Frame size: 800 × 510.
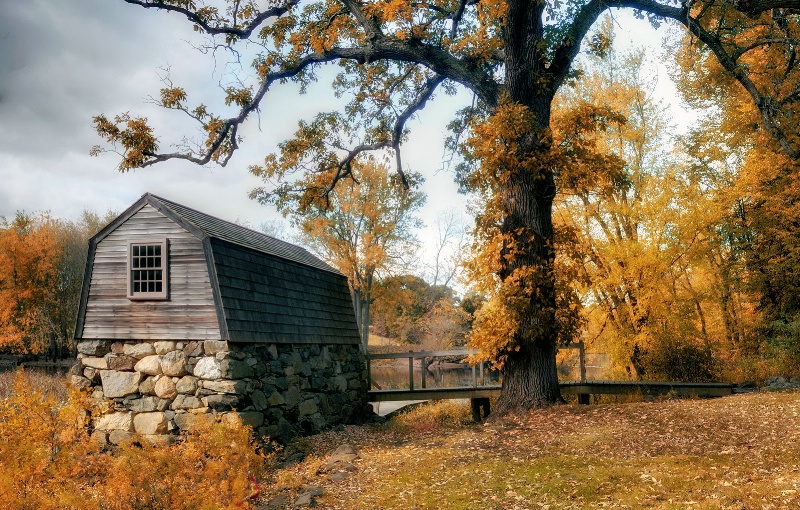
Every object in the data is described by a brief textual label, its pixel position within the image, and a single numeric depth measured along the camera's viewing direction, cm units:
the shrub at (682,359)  1559
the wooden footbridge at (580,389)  1388
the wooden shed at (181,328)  1011
